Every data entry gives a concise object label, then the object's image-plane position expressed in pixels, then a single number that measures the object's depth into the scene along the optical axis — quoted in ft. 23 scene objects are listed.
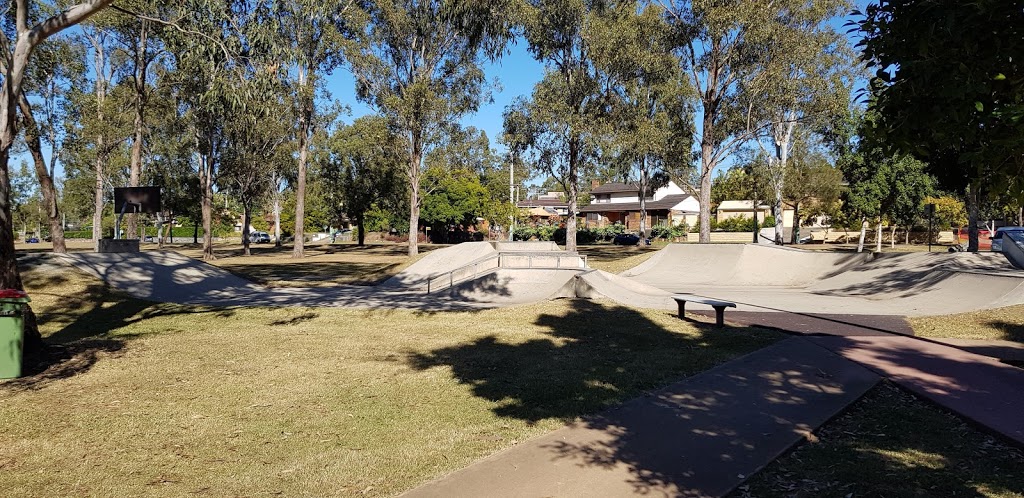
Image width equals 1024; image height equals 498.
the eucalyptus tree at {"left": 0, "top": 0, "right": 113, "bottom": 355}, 24.40
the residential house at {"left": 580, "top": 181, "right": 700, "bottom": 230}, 233.96
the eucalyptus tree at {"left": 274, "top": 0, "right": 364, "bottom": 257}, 103.40
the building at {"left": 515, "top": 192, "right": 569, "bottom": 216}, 411.05
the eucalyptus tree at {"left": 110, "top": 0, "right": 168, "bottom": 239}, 94.94
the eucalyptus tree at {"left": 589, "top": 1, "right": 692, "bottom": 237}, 90.33
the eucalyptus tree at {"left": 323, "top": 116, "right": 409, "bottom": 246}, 149.28
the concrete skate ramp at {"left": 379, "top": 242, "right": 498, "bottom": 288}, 72.59
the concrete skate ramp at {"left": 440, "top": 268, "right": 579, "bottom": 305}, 54.35
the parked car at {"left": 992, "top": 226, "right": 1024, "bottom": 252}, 89.30
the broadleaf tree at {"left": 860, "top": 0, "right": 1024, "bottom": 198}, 14.33
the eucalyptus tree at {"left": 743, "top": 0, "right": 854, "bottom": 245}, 88.63
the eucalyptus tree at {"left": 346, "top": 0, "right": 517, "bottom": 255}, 103.86
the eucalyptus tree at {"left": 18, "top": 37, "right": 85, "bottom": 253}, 56.70
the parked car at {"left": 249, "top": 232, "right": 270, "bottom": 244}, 244.09
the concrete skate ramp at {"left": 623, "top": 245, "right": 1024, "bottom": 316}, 44.60
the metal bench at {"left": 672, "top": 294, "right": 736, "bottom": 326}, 35.96
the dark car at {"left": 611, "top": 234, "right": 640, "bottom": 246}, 181.47
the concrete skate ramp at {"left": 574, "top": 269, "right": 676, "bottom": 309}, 47.06
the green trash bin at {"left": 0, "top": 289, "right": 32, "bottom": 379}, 21.40
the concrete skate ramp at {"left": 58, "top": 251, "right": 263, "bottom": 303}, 49.01
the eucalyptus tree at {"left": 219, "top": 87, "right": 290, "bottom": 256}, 129.90
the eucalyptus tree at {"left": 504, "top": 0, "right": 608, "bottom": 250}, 92.43
